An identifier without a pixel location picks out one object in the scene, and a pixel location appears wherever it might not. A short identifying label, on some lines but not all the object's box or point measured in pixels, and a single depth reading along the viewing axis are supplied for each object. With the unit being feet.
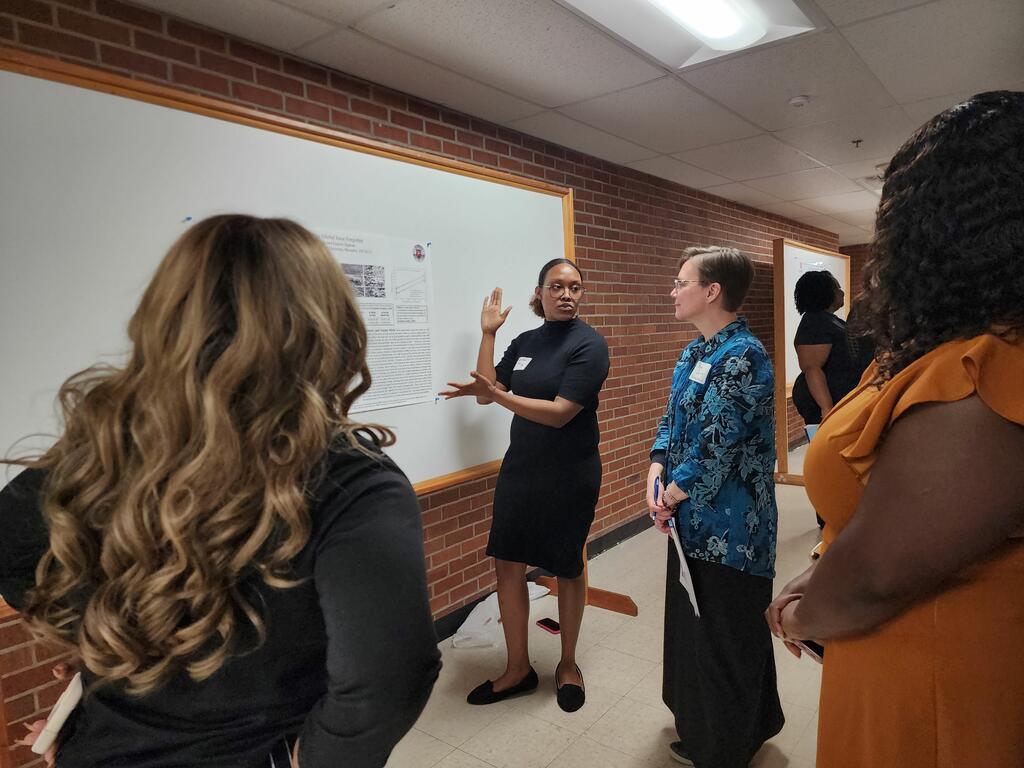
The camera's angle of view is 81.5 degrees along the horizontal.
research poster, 7.29
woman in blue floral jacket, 5.63
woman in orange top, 2.53
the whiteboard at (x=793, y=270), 17.26
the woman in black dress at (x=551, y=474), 7.31
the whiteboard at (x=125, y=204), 4.99
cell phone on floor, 9.31
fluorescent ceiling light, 6.96
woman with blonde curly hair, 2.38
